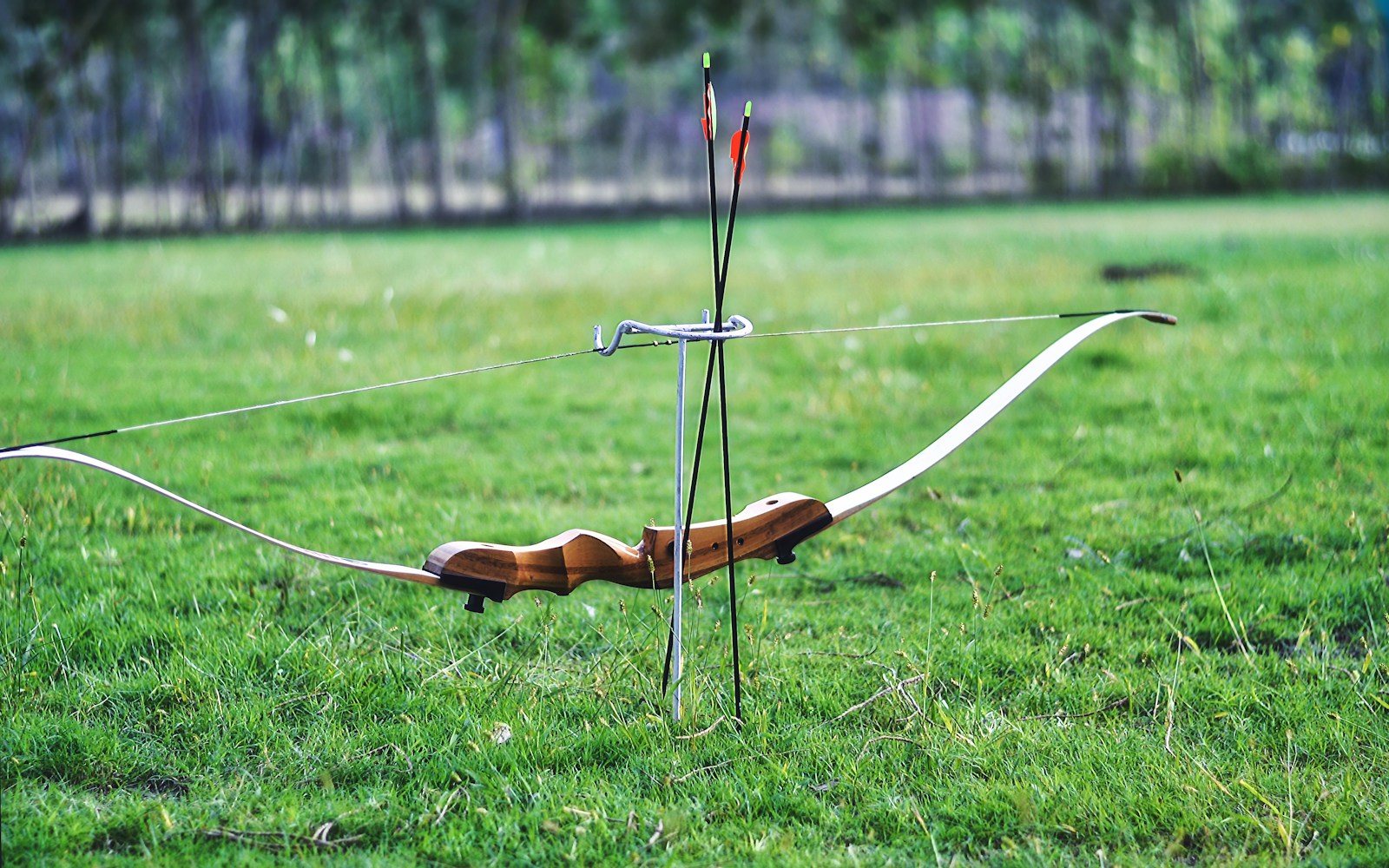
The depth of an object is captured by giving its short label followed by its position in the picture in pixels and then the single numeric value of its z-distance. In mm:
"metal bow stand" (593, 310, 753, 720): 2369
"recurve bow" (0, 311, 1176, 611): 2408
